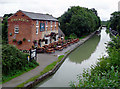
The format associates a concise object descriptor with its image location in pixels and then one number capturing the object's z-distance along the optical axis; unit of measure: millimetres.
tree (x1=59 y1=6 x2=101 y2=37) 28010
